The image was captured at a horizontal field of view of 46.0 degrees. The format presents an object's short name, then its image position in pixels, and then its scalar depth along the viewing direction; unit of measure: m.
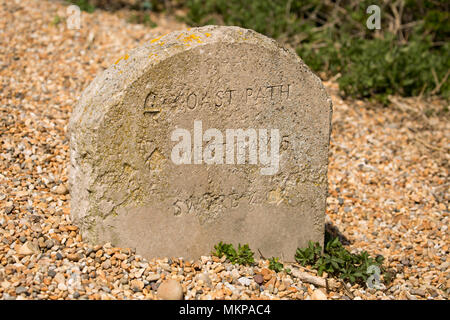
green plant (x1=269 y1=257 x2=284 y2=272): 3.86
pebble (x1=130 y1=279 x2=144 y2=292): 3.43
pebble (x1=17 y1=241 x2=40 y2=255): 3.50
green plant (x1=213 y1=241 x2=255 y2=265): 3.81
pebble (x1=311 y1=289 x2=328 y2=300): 3.66
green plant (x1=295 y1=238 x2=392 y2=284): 3.88
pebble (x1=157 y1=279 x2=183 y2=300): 3.35
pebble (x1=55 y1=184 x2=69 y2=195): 4.16
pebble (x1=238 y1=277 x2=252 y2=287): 3.65
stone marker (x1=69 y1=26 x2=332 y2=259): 3.38
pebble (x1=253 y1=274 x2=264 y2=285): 3.69
